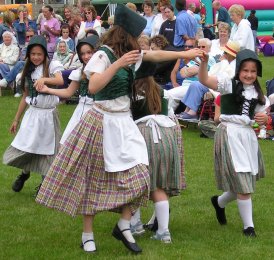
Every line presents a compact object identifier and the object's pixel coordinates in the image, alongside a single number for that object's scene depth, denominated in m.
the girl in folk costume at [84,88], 6.77
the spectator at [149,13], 15.30
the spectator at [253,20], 22.66
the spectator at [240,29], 12.61
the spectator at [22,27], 18.22
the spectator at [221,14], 19.06
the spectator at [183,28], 13.80
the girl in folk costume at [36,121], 7.36
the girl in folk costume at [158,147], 5.86
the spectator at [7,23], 17.51
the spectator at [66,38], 16.28
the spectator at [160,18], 14.62
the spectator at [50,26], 17.38
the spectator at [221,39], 12.31
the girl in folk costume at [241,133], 6.02
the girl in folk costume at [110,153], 5.36
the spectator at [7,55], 16.27
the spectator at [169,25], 14.23
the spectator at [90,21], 15.63
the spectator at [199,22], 17.30
